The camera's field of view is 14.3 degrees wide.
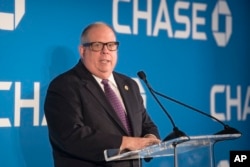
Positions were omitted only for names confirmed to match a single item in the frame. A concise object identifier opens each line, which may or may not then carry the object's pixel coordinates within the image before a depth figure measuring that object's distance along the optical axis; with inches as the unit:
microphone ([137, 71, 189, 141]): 150.5
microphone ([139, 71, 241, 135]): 161.1
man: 164.9
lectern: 152.8
